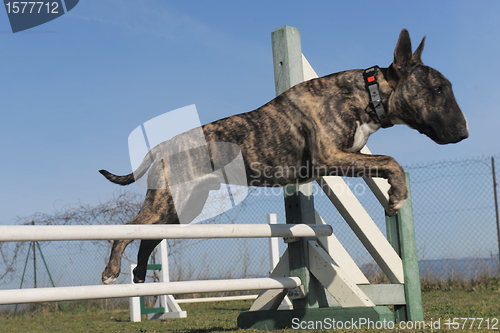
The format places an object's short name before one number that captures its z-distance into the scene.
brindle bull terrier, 2.48
